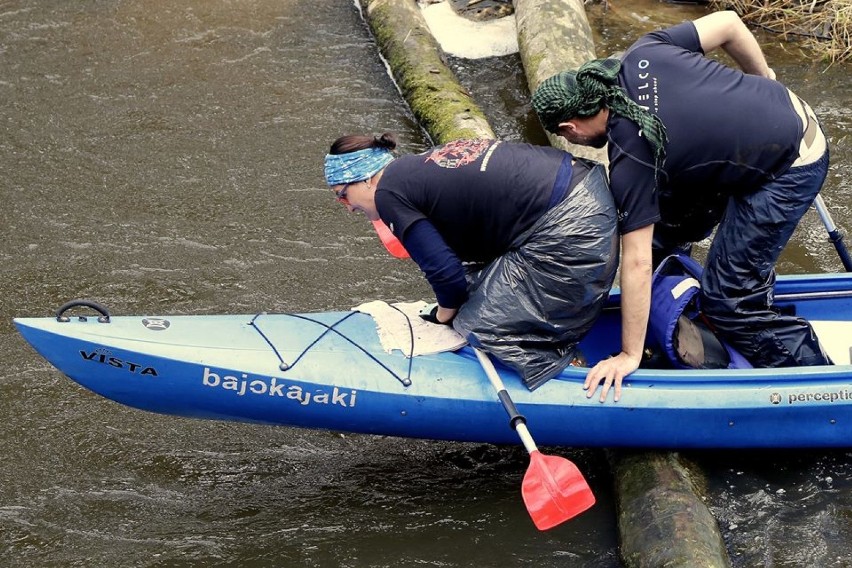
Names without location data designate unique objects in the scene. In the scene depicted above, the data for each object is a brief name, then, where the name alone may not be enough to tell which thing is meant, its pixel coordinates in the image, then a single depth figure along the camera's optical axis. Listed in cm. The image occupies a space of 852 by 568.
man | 686
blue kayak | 736
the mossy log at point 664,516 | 673
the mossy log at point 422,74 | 1230
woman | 685
